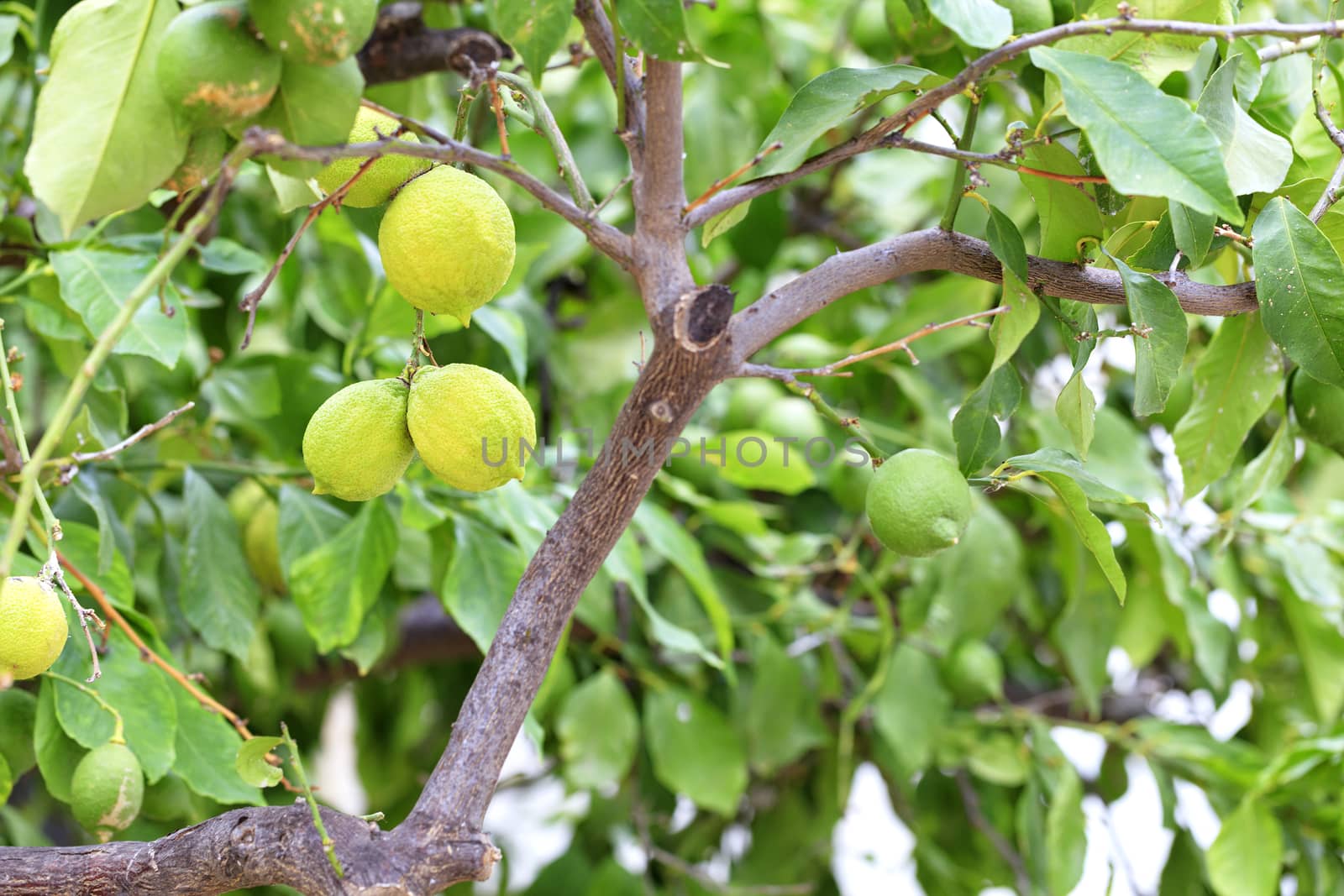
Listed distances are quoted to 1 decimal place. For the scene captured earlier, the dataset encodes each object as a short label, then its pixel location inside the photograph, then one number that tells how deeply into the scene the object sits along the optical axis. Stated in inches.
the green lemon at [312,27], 64.0
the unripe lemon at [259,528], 89.0
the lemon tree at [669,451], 67.2
